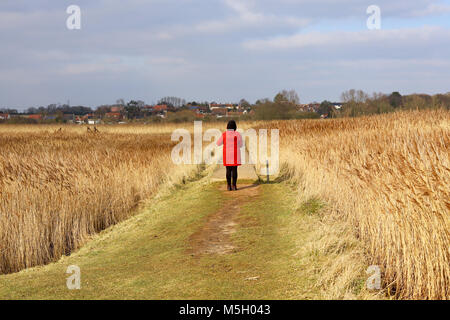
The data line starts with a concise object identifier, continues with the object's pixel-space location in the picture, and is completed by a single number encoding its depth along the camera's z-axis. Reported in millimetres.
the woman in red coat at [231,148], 12250
